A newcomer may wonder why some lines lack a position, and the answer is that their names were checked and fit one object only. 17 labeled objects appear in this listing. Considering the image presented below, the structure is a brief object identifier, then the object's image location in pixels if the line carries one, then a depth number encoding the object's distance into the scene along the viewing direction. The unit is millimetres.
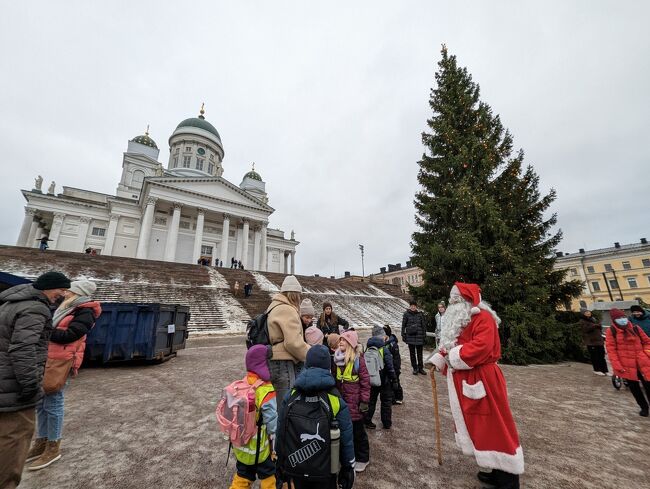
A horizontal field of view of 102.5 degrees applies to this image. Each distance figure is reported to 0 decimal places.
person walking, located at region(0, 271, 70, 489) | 2047
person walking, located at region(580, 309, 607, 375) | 7023
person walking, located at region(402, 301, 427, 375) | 7023
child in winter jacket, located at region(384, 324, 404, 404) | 5014
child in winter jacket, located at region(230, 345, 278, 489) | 2287
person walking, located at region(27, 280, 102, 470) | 2967
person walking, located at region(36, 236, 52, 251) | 23867
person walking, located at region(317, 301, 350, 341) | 5375
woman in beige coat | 2686
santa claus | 2439
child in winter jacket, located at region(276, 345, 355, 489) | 1870
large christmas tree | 8391
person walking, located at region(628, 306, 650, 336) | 4805
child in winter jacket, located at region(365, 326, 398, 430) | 3930
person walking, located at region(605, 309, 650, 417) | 4359
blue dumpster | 6910
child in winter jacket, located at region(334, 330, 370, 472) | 2990
